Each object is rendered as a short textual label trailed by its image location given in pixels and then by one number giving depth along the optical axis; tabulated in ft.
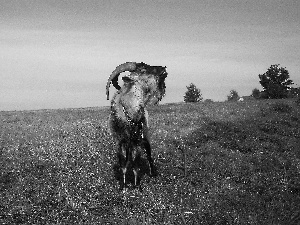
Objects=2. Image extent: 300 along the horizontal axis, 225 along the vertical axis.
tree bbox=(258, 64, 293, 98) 221.93
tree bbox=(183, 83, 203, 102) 284.00
